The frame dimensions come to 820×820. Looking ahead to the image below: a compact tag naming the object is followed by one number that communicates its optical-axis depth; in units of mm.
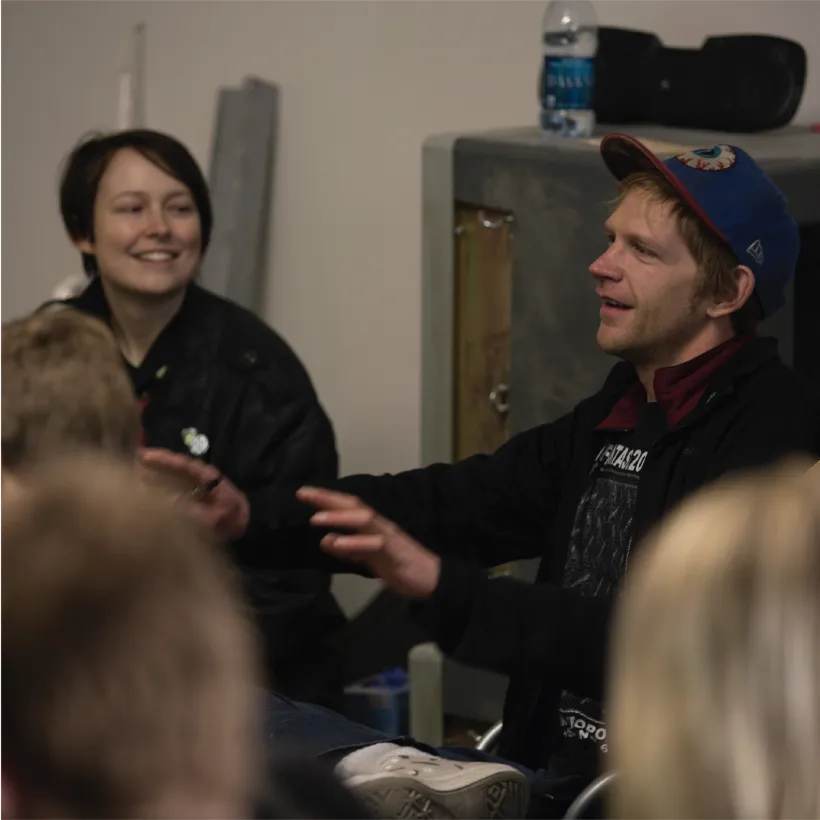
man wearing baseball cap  4030
